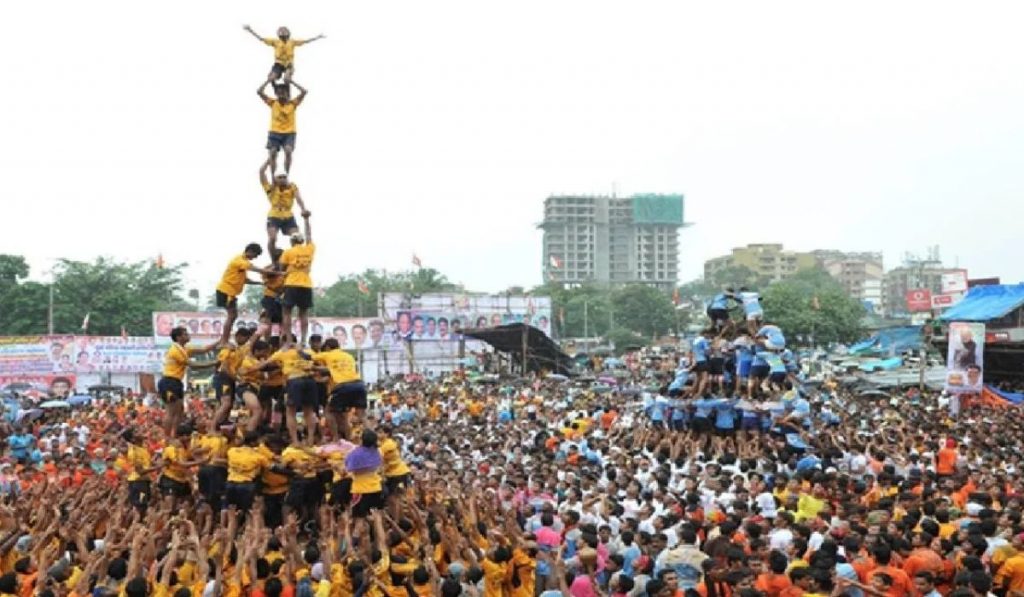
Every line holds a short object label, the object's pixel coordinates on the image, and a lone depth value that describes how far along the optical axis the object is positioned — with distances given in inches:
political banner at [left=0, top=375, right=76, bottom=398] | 1428.4
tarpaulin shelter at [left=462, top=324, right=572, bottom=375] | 1670.8
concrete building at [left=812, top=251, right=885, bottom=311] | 5954.7
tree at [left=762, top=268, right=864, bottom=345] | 2256.4
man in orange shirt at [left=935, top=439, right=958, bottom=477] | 596.4
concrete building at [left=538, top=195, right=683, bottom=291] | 5610.2
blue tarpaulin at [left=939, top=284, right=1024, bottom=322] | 1428.4
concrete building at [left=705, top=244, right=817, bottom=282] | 5807.1
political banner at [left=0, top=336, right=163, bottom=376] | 1449.3
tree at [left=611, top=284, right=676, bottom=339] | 3430.1
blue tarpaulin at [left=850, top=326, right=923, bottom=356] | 2154.3
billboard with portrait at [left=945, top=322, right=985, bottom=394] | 983.6
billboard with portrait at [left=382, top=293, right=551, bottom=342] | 1979.6
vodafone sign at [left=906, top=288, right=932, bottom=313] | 1775.3
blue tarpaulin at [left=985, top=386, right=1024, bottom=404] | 1106.1
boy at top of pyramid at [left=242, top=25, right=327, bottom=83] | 586.6
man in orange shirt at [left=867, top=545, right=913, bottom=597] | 301.1
